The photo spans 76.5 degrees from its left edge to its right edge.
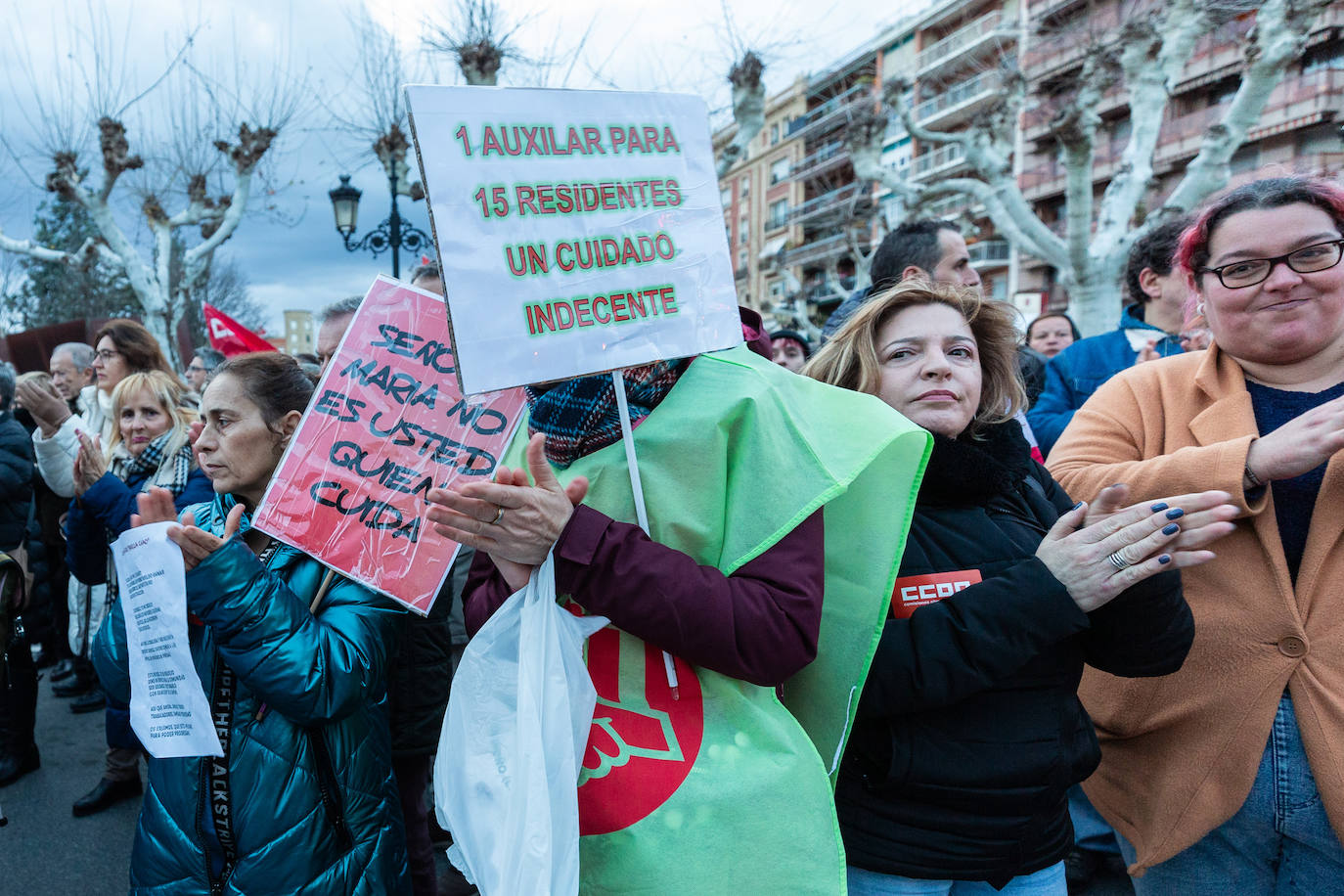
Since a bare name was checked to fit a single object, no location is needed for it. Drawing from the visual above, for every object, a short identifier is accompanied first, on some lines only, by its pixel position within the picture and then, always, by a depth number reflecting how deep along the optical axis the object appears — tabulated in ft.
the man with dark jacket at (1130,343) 11.51
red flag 16.57
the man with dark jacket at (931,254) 10.61
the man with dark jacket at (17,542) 13.07
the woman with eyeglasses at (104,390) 13.80
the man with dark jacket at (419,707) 8.62
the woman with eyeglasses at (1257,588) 5.41
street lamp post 31.32
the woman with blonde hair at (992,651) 4.97
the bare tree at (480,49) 33.45
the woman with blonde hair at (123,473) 10.09
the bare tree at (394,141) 35.12
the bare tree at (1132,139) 28.22
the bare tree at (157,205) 43.93
